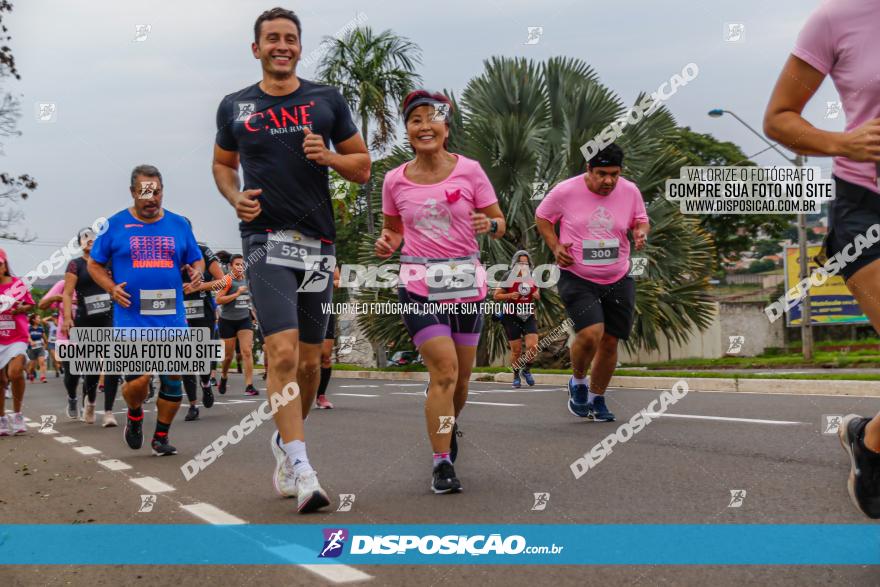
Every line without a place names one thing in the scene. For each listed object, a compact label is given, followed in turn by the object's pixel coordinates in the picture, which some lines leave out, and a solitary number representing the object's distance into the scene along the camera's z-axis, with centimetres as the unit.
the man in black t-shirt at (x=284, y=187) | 485
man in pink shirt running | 757
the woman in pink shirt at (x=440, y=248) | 510
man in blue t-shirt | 725
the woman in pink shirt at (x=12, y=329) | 1018
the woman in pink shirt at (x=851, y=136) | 308
